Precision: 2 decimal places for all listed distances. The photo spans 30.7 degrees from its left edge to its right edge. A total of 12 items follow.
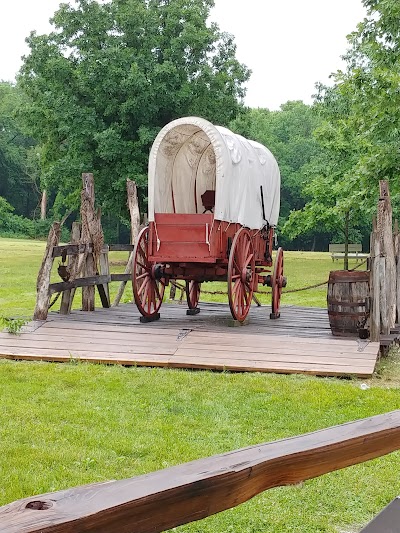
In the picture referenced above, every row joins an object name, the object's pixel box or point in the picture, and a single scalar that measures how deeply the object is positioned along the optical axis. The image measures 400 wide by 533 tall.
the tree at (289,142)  62.09
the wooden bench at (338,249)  35.92
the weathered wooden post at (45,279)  10.04
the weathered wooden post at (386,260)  9.43
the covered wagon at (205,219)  10.32
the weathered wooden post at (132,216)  12.88
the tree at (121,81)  24.12
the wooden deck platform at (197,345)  8.31
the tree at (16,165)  66.31
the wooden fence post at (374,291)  9.22
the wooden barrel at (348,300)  9.42
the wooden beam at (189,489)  1.59
